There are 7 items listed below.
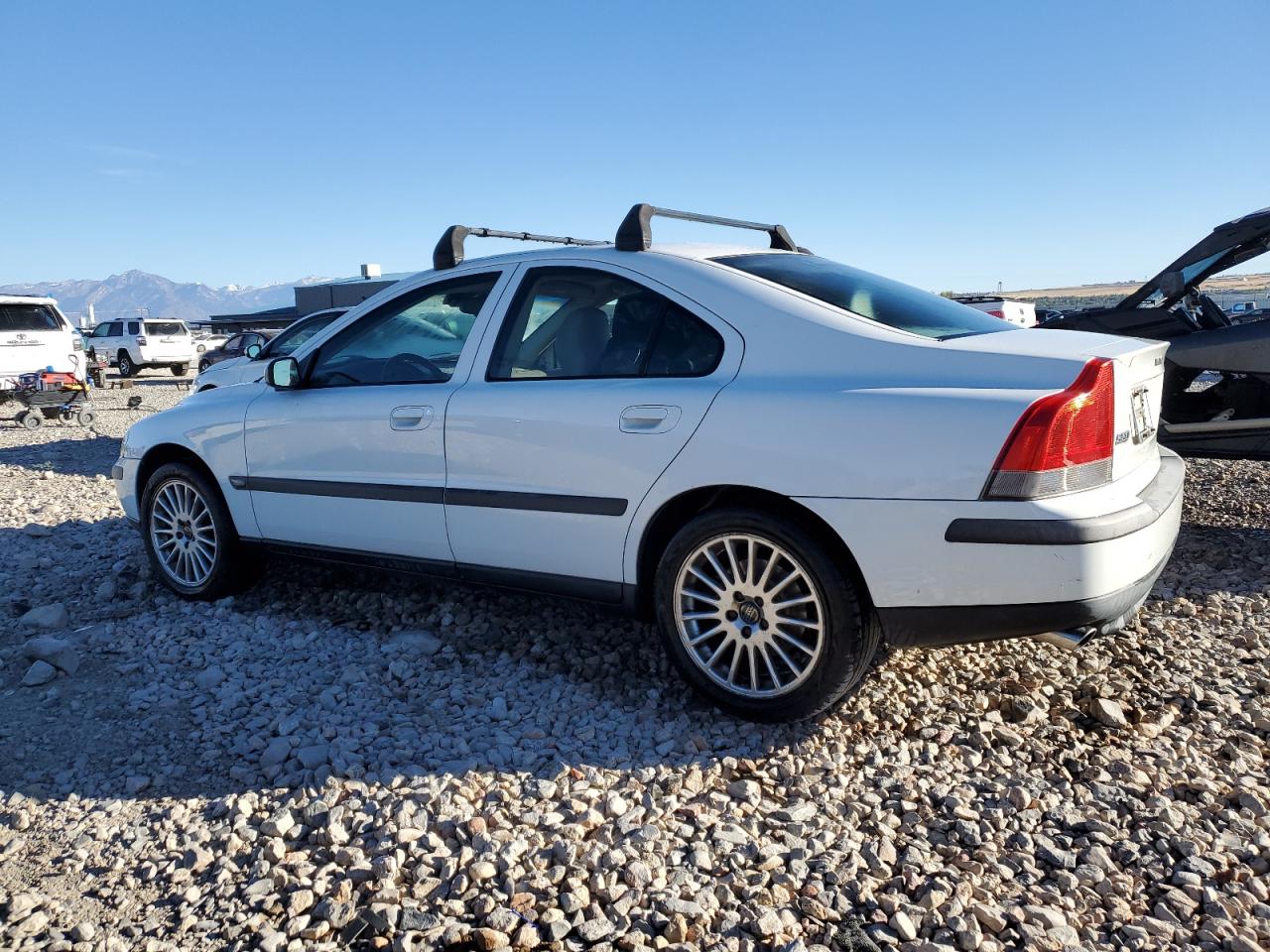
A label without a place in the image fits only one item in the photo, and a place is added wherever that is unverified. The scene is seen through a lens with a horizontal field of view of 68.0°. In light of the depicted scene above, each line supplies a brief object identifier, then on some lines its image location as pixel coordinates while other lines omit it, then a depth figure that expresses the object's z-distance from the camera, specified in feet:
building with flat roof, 103.09
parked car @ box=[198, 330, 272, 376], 79.66
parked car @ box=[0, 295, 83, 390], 46.55
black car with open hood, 17.78
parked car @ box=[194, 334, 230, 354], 123.95
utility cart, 45.83
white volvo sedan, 9.16
